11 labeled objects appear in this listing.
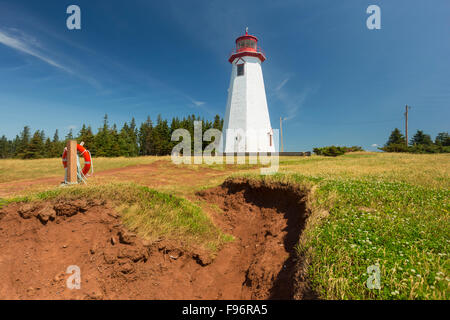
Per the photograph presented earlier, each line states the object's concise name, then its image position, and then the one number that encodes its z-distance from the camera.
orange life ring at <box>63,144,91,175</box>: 8.30
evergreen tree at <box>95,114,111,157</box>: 53.91
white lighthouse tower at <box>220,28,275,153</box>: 29.70
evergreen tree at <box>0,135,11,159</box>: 81.57
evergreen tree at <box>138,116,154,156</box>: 66.03
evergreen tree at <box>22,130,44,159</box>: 52.84
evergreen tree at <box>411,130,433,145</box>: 44.50
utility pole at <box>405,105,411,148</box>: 44.88
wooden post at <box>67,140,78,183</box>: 7.79
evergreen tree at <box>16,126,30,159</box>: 54.33
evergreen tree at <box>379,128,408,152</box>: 38.72
